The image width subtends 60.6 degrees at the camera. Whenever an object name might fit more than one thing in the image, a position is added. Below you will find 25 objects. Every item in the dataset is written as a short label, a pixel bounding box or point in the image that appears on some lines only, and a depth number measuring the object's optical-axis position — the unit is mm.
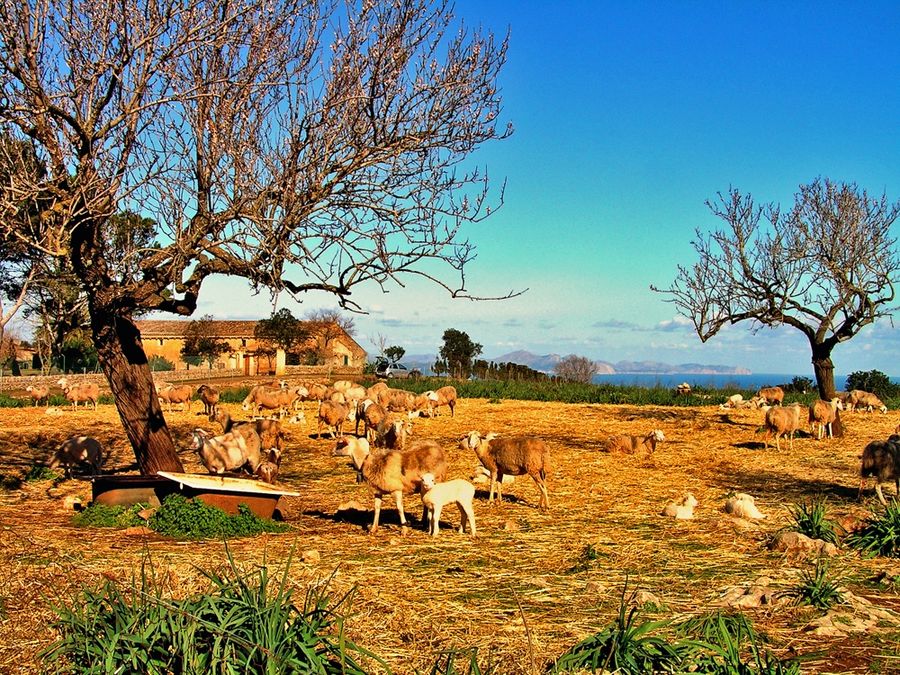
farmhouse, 58531
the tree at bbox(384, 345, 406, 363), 61638
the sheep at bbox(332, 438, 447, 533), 9391
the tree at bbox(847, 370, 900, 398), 37000
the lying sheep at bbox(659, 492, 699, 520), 10016
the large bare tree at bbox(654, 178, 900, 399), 24344
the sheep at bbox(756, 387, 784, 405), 27609
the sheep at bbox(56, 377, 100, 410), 26734
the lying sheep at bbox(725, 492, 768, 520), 9994
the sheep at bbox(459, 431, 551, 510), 11078
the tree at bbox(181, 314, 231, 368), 61625
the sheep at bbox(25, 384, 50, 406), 28391
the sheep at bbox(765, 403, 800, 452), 17500
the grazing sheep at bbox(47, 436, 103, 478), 13273
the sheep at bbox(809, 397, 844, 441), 18500
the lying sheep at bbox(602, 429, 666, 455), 16516
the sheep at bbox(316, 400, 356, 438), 18922
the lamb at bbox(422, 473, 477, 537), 8930
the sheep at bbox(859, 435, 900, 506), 10375
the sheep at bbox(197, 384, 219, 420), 23000
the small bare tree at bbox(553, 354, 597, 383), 64000
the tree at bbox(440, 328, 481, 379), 56281
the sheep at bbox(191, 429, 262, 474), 11453
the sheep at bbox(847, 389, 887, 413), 26672
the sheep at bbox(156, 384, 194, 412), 25812
